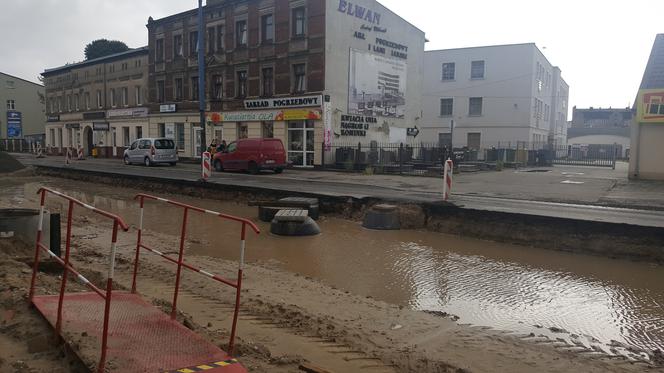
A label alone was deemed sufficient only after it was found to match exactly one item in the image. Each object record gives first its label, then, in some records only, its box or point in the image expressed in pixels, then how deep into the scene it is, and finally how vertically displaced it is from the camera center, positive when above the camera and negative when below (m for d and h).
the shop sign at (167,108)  40.41 +2.45
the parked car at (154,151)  32.16 -0.80
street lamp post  28.25 +3.36
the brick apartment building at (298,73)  30.22 +4.51
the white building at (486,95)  46.03 +4.80
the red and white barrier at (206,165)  19.61 -0.97
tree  71.69 +12.66
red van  25.98 -0.74
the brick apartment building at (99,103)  45.06 +3.32
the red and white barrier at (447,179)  13.54 -0.90
